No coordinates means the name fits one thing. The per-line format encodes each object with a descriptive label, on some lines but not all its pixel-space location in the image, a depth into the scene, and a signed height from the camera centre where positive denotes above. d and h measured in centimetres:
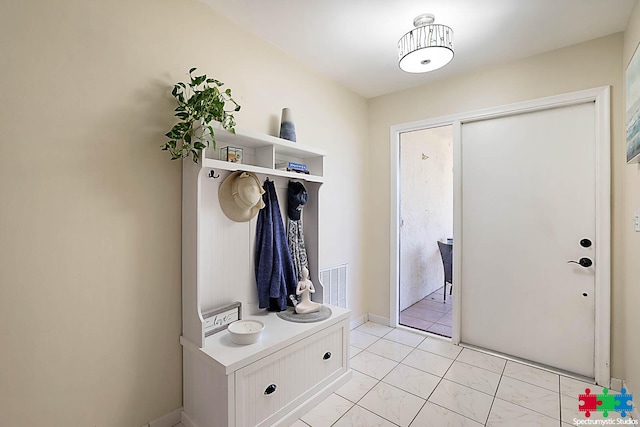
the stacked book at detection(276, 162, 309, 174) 217 +35
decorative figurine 207 -60
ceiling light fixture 179 +105
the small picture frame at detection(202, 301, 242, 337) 174 -65
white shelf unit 151 -72
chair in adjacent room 378 -60
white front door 216 -17
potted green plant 158 +51
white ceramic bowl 161 -67
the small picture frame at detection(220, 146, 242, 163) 183 +37
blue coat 205 -32
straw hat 184 +12
